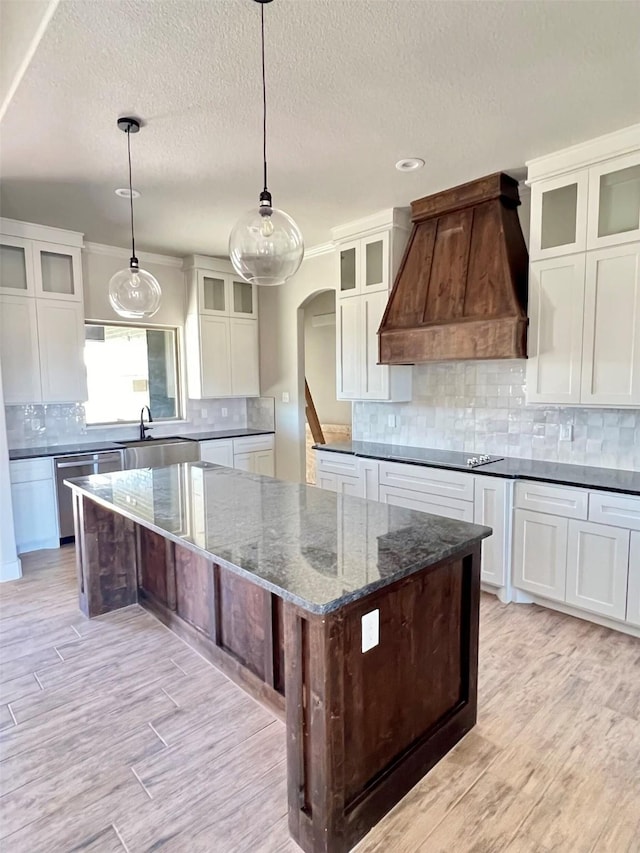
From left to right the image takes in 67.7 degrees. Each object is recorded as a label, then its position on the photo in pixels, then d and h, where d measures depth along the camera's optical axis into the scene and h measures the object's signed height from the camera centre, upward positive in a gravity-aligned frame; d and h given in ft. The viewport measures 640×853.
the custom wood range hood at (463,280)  10.72 +2.52
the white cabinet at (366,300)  13.28 +2.49
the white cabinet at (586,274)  9.14 +2.20
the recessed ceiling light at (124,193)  11.33 +4.69
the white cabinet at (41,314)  13.70 +2.21
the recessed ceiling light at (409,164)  10.01 +4.71
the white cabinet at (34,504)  13.58 -3.35
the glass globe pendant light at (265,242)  6.27 +1.92
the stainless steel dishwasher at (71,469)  14.12 -2.45
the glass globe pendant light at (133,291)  8.95 +1.82
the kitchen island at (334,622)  4.81 -2.93
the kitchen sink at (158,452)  15.56 -2.18
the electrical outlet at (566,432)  11.07 -1.13
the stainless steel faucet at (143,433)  17.15 -1.64
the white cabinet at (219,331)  17.97 +2.16
